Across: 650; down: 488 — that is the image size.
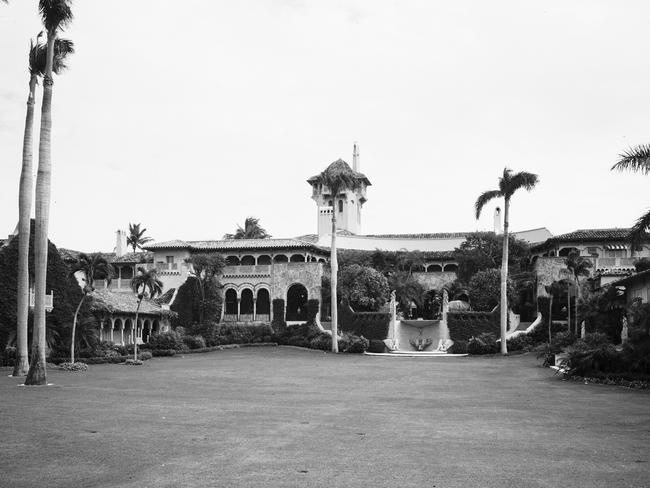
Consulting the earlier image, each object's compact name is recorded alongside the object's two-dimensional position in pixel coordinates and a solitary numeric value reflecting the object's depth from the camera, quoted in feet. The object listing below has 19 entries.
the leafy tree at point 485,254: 211.61
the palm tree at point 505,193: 154.30
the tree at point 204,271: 199.72
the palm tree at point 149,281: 158.81
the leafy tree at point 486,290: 194.70
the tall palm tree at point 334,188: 169.27
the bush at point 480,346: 161.17
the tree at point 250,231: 297.90
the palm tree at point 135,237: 297.12
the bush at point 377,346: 172.00
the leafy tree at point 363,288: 194.59
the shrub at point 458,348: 170.12
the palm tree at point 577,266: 168.86
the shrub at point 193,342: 173.47
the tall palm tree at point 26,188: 89.76
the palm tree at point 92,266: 130.00
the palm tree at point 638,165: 72.90
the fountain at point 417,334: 181.88
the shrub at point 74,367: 110.32
